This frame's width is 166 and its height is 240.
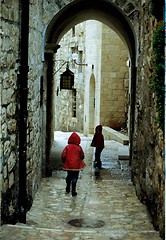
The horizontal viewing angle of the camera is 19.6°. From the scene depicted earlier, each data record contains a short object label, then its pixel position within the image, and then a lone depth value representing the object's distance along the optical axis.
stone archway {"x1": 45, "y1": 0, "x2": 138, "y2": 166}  9.58
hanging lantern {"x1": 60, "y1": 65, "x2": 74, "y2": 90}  12.98
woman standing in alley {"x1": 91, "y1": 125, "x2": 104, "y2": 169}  11.42
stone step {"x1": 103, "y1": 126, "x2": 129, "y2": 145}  15.98
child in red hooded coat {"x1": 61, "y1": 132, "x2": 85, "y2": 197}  8.70
